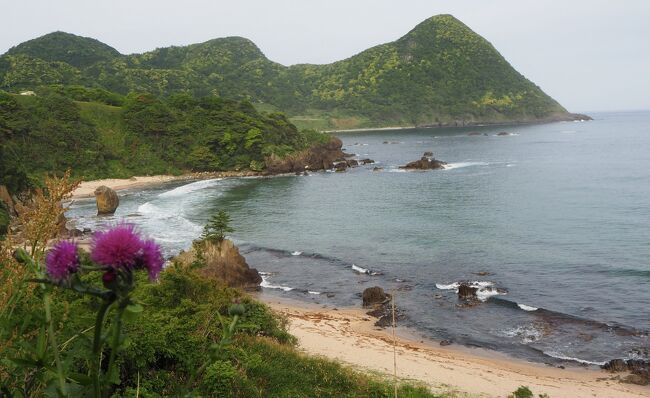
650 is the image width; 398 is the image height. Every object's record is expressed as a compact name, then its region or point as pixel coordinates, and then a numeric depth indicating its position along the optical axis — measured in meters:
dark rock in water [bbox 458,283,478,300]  26.42
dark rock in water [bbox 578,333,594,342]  21.47
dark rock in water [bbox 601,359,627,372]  18.92
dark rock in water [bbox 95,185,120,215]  46.92
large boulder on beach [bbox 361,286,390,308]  26.59
